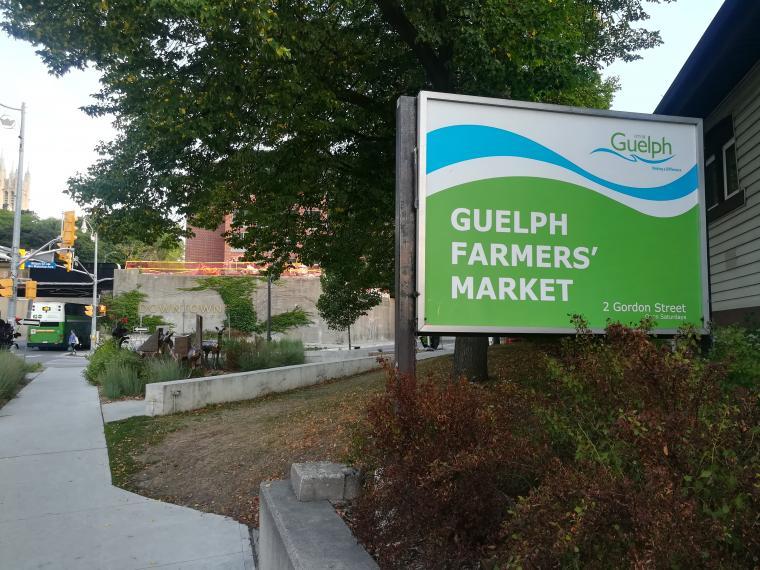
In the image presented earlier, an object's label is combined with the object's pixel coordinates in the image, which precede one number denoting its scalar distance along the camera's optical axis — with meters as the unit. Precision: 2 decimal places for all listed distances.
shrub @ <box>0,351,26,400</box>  12.20
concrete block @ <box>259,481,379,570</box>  2.92
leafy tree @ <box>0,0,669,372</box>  8.47
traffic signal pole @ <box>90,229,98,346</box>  36.56
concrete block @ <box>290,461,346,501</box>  4.02
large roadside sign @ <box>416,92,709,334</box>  4.59
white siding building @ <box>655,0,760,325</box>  7.31
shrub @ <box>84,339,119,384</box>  15.28
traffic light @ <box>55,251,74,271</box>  26.93
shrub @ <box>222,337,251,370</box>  16.88
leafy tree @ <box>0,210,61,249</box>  81.12
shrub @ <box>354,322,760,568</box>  1.98
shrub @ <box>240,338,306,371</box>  16.47
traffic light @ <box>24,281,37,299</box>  27.15
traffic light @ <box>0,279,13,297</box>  23.03
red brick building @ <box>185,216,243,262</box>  57.12
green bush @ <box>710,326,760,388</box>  3.98
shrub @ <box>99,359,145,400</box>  12.61
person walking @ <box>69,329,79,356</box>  38.61
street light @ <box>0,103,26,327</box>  24.50
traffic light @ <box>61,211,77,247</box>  22.09
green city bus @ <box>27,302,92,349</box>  39.81
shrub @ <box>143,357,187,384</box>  12.71
